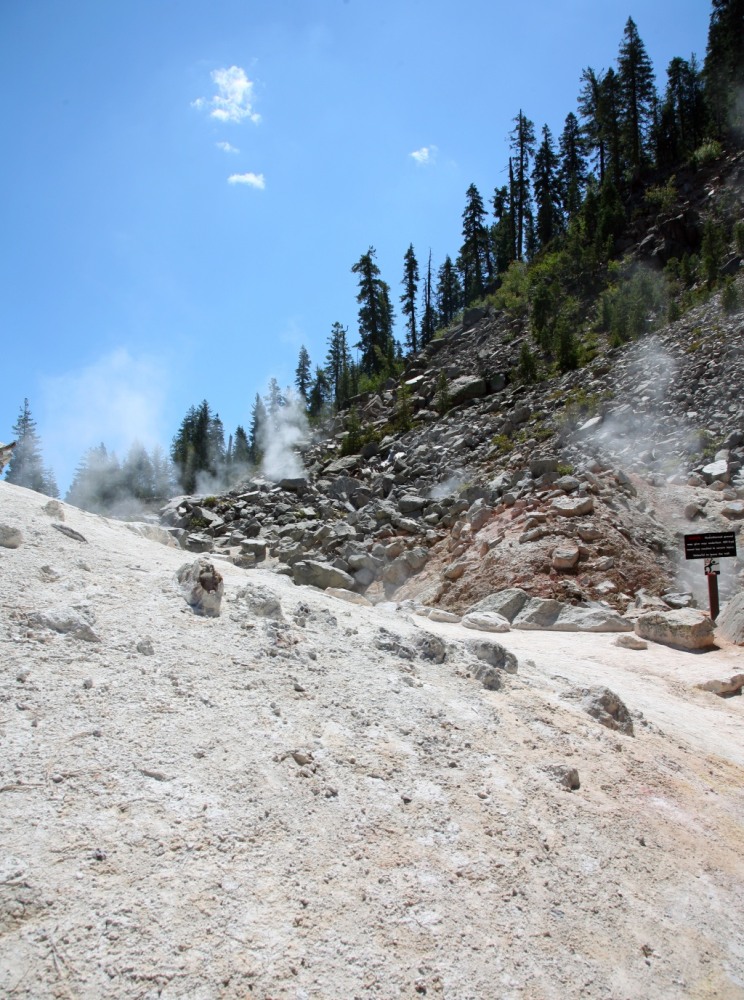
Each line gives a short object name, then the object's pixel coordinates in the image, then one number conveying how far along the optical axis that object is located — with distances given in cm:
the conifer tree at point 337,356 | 5744
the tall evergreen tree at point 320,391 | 5236
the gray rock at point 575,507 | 1327
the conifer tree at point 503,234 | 4328
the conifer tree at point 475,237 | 4597
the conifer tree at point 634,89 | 3872
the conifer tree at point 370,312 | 4622
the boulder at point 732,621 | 962
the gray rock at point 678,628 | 936
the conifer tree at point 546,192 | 4112
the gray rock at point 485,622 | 1001
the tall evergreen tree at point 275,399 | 6097
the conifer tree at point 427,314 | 5071
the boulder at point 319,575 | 1401
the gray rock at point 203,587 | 553
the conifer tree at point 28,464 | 4625
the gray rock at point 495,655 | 624
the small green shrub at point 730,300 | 2060
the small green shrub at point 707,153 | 3216
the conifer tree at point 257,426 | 5019
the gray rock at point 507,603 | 1110
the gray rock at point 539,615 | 1058
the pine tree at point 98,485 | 4103
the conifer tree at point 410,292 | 4706
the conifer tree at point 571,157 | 4378
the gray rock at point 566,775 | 441
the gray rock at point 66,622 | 459
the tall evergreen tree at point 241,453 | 4294
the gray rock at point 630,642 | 923
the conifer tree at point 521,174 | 4272
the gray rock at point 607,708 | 561
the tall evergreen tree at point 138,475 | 4766
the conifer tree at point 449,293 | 5378
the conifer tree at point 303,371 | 6438
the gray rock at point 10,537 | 567
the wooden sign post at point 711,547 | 1090
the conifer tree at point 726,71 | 3381
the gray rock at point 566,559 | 1216
